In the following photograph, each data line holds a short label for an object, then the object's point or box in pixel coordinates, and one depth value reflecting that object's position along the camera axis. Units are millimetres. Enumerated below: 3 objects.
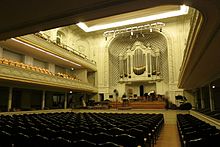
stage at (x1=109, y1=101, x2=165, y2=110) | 15906
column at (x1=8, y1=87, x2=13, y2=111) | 12917
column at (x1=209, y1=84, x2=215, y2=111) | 11358
